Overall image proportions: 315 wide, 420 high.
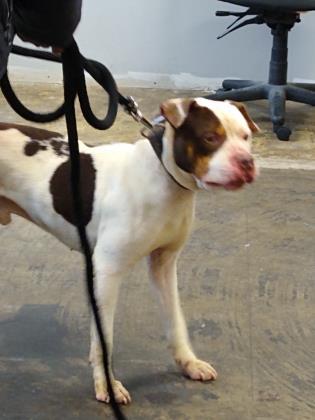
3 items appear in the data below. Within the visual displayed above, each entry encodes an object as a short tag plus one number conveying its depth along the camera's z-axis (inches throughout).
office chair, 163.7
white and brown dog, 75.1
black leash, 63.3
